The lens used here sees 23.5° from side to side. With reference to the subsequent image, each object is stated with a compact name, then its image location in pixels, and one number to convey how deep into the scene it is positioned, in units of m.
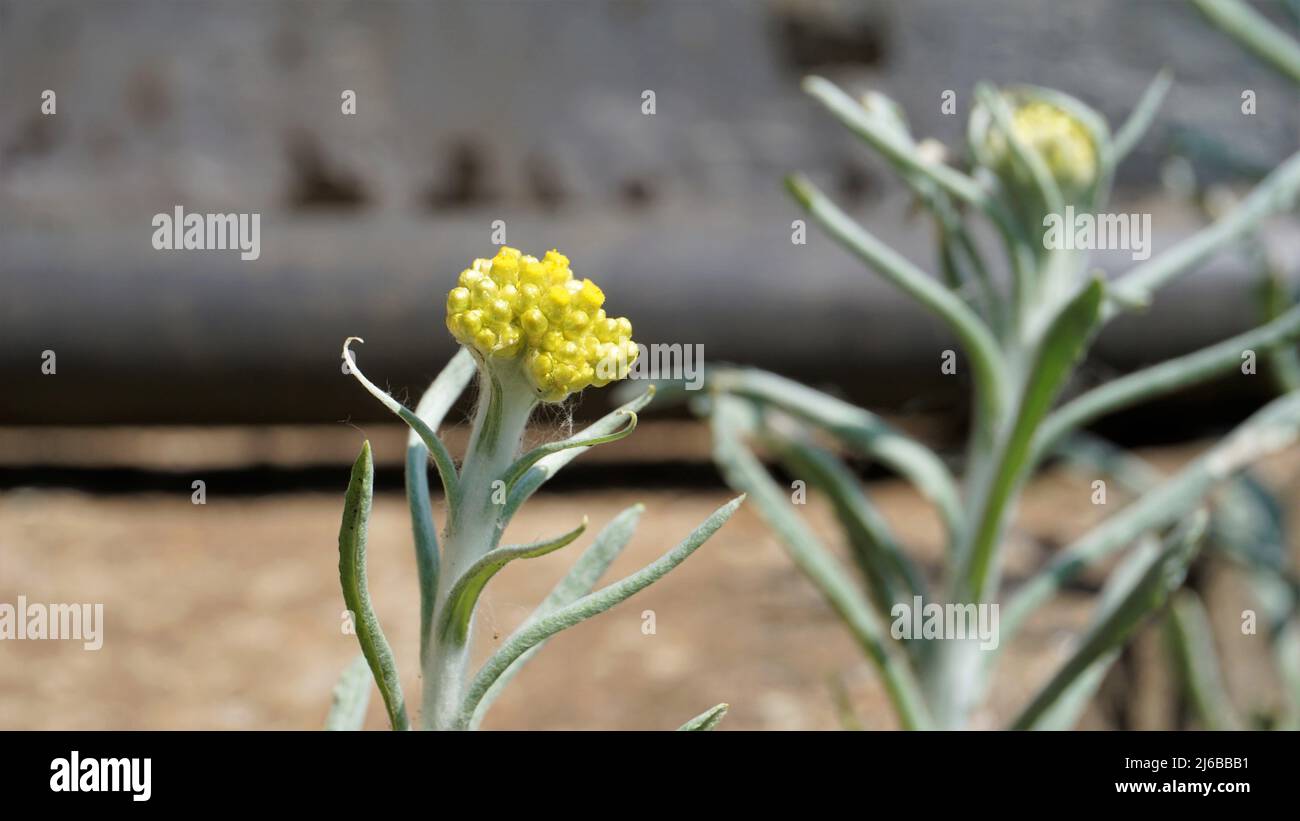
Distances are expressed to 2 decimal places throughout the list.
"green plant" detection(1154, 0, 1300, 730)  0.43
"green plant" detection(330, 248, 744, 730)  0.27
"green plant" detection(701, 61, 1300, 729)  0.36
